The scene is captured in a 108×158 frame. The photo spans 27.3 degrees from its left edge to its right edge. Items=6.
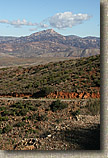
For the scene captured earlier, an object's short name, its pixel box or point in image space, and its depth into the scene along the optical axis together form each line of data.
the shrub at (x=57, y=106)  22.92
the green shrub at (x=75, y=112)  20.55
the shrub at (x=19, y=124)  19.98
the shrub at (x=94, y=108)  16.93
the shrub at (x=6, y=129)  18.95
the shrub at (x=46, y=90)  28.40
